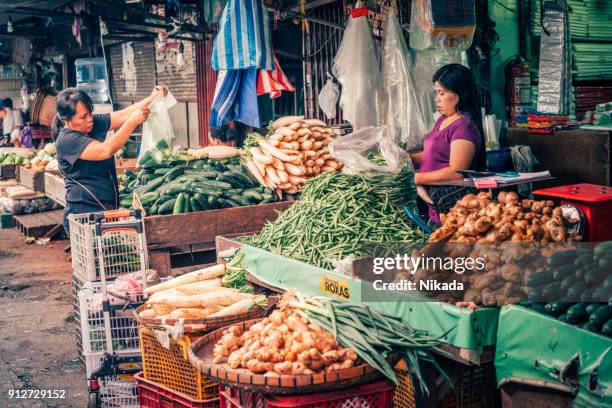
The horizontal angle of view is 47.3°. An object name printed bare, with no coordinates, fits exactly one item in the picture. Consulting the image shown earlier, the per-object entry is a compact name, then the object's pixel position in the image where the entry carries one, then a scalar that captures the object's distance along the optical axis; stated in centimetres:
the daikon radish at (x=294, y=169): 704
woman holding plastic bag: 659
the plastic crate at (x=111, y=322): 498
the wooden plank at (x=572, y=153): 697
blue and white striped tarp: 784
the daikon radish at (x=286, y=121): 762
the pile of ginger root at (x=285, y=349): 328
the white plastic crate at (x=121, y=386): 500
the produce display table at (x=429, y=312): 346
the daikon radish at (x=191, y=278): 508
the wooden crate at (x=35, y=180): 1258
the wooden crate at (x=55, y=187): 1049
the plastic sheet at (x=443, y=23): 652
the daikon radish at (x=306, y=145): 717
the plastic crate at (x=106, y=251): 538
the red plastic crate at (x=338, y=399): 318
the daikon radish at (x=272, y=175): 712
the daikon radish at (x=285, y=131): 730
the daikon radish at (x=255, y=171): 733
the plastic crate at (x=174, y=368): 408
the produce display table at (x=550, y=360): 309
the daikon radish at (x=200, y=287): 491
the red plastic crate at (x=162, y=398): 407
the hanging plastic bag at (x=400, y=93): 703
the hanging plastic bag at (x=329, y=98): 821
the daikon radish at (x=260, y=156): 719
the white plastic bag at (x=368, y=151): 582
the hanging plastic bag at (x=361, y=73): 736
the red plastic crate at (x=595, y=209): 388
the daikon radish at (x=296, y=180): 706
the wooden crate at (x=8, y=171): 1426
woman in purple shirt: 524
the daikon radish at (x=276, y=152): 708
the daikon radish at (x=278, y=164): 714
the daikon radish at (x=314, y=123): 755
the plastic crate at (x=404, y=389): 378
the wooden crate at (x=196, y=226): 652
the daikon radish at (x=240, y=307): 430
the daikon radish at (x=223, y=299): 461
